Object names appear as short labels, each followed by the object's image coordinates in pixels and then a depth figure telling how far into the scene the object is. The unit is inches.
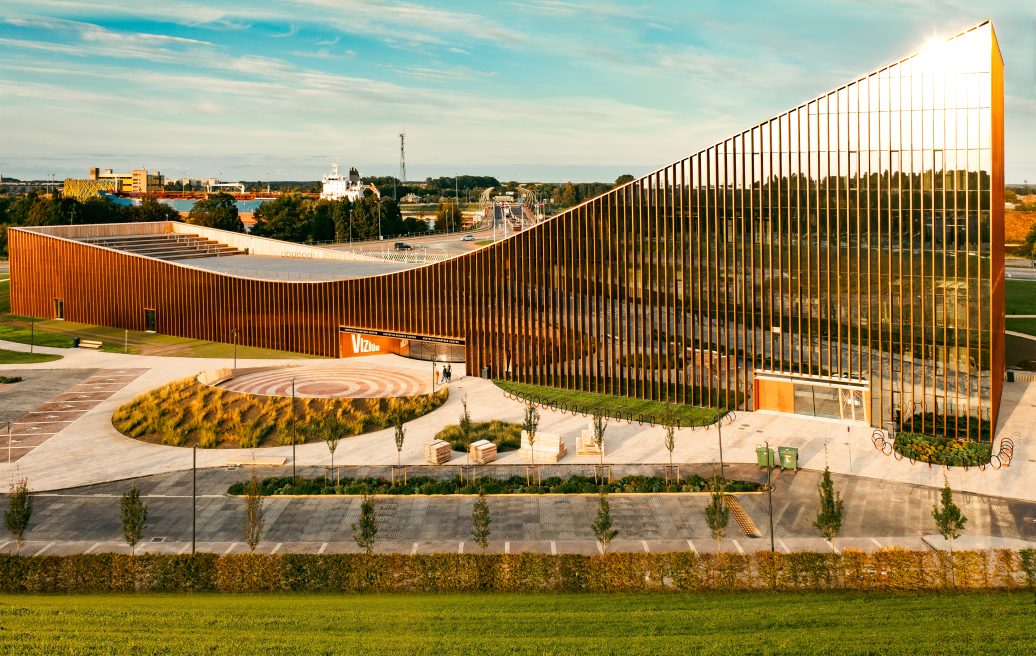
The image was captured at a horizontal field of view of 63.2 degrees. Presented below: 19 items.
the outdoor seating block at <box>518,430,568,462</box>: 1610.5
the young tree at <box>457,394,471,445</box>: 1743.4
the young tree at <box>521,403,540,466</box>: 1631.0
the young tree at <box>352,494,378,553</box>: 1140.5
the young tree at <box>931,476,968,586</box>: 1114.1
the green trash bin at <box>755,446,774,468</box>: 1520.7
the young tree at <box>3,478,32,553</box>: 1159.0
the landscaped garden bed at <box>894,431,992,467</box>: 1519.4
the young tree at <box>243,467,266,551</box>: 1163.0
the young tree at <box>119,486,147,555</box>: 1158.6
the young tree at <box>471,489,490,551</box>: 1166.3
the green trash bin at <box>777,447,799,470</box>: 1517.0
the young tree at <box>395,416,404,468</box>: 1577.3
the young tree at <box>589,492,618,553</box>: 1157.6
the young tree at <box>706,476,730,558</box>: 1159.9
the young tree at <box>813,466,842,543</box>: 1135.0
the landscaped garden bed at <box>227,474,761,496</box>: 1444.4
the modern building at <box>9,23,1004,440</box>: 1643.7
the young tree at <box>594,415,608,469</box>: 1610.5
